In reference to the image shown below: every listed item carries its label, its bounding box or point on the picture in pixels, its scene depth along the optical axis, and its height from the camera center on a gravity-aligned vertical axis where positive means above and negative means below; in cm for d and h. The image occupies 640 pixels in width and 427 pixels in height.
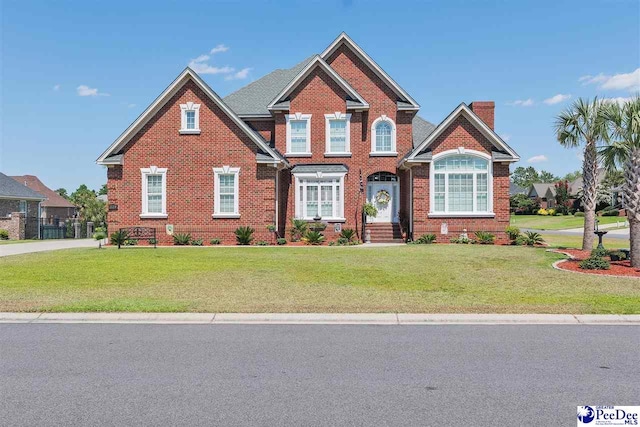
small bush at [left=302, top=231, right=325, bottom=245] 2591 -96
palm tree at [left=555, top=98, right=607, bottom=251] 2147 +312
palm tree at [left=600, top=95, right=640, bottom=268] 1595 +201
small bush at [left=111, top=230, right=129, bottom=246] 2336 -89
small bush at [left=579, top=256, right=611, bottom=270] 1556 -129
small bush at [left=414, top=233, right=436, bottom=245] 2594 -98
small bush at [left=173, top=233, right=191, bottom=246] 2538 -106
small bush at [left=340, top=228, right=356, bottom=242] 2678 -78
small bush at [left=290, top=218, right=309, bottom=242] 2659 -54
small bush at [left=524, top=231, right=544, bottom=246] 2517 -93
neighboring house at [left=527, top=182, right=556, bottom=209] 9438 +482
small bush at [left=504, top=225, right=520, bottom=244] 2595 -67
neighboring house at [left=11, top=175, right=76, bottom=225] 6531 +163
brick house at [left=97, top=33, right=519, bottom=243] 2566 +253
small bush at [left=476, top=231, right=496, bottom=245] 2586 -91
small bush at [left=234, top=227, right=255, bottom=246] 2525 -81
